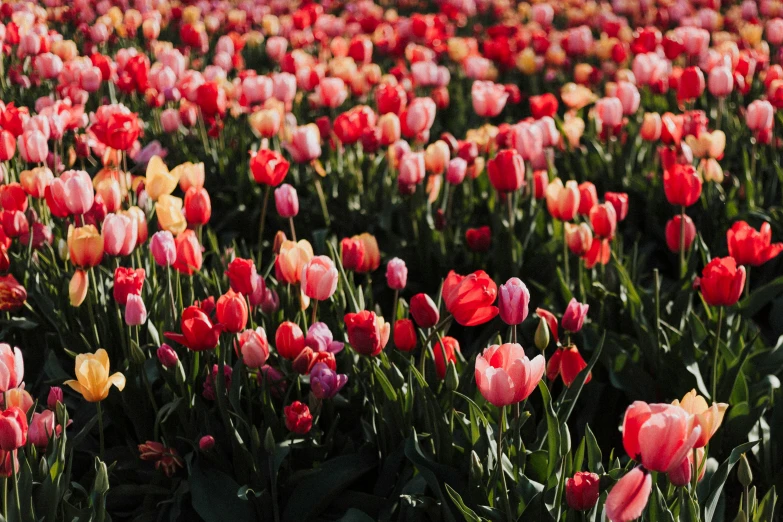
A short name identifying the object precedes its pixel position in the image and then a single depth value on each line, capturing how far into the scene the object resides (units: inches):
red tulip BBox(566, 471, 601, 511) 125.5
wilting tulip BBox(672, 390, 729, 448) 121.6
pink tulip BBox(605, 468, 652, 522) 105.3
